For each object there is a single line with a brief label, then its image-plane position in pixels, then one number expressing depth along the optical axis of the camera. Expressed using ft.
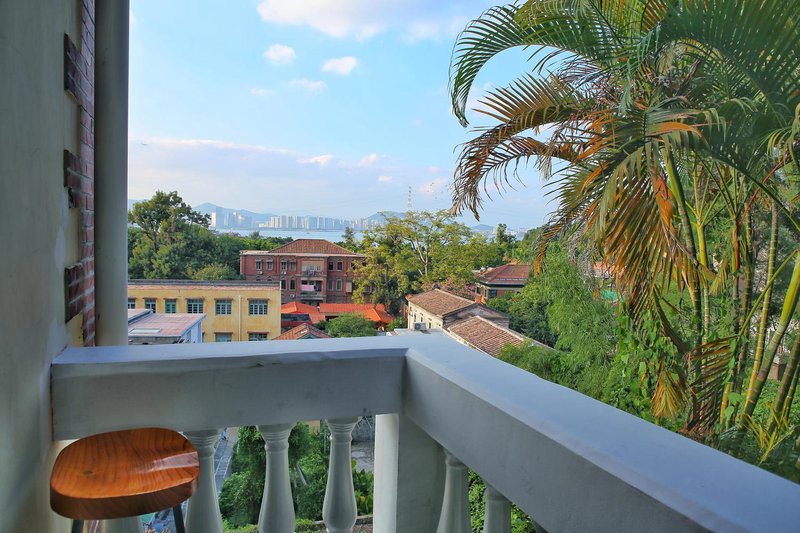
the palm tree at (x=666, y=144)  7.07
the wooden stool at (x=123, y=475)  2.16
